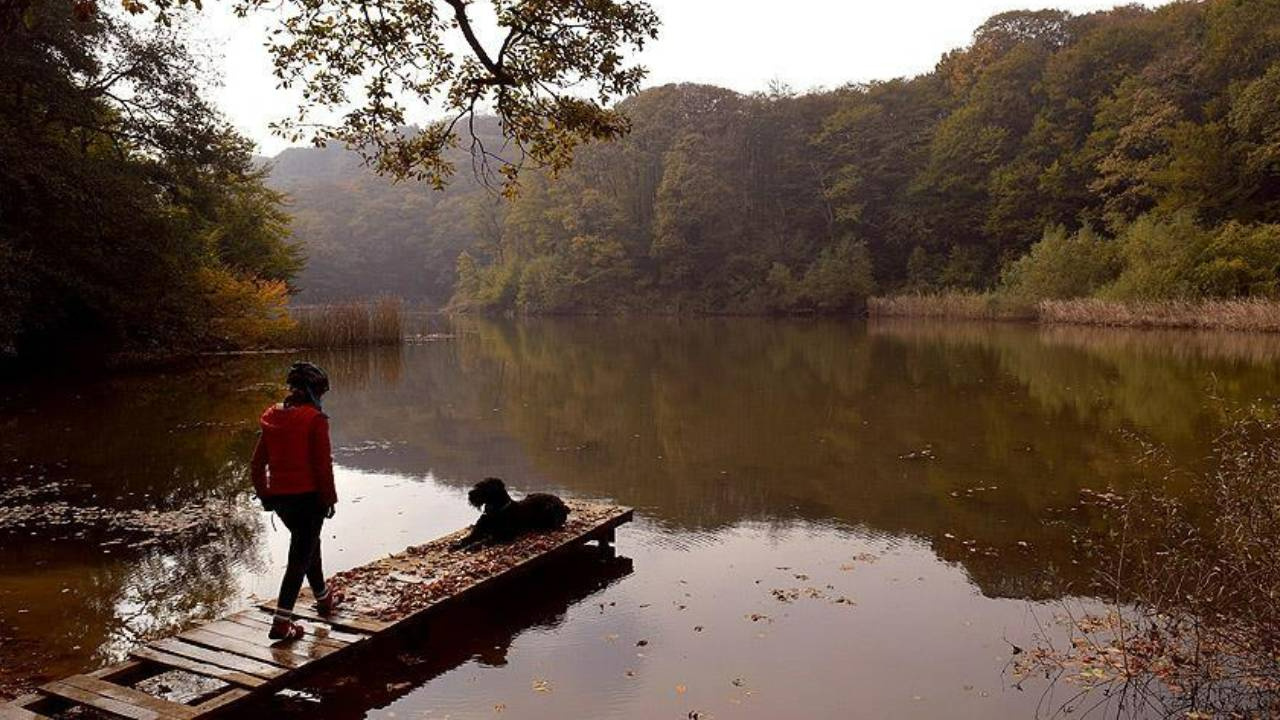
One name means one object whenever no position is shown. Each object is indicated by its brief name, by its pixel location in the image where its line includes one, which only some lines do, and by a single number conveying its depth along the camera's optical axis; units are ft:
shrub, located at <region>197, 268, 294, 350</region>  85.20
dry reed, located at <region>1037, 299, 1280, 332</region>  96.73
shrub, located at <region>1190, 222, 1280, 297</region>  106.63
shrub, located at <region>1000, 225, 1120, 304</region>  131.64
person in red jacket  16.72
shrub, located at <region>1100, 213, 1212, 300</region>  114.11
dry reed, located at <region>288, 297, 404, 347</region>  100.78
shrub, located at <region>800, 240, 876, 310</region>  179.83
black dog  23.25
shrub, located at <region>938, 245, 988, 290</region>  172.04
